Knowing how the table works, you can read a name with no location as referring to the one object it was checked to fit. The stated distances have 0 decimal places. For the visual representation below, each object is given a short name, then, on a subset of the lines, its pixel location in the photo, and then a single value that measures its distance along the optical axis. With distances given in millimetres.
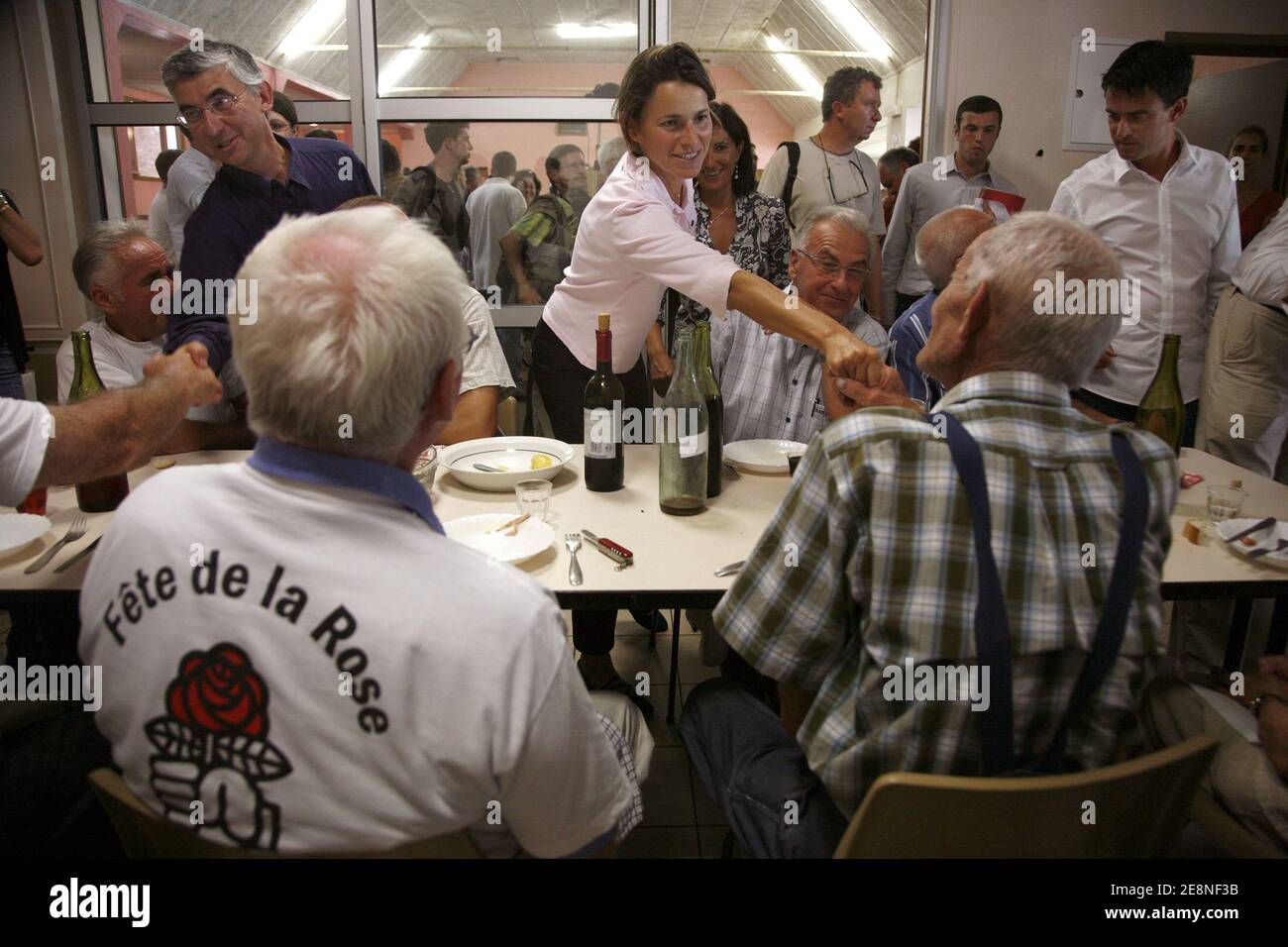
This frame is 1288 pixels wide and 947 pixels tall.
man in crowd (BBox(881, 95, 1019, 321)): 3898
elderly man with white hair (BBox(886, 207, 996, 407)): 2521
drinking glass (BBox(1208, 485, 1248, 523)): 1736
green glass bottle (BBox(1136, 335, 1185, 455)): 2082
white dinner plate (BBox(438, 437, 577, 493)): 1915
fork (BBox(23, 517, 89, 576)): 1486
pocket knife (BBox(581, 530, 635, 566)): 1536
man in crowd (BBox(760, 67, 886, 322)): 3748
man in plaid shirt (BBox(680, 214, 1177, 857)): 1015
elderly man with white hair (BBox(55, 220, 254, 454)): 2248
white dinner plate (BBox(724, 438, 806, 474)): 2072
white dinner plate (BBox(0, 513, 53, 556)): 1543
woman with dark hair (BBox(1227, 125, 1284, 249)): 4055
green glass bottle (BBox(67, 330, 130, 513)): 1750
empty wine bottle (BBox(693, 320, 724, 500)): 1855
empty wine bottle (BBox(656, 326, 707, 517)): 1787
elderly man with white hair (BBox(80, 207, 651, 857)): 768
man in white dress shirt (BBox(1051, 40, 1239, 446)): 2891
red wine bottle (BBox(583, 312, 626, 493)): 1901
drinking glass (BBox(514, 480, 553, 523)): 1720
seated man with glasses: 2359
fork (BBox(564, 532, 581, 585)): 1471
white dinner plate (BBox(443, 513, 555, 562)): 1535
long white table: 1437
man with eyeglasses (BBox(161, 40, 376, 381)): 2318
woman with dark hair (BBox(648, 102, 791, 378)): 3150
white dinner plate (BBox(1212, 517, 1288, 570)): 1538
